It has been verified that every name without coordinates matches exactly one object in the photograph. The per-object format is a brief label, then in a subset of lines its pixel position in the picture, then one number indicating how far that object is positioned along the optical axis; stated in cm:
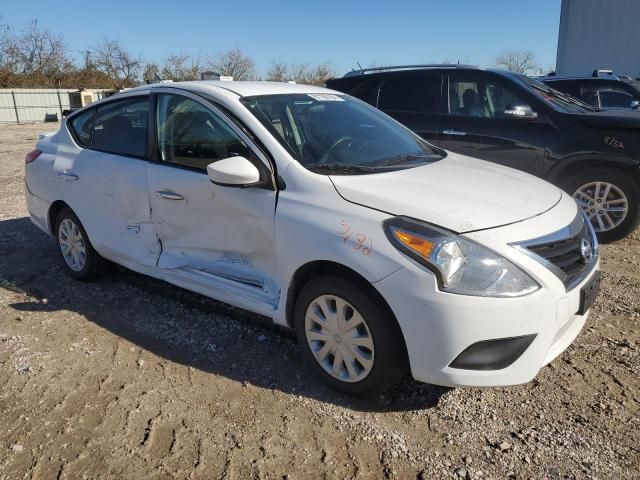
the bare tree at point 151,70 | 3731
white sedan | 246
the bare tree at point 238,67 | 3818
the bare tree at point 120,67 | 4203
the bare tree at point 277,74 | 4025
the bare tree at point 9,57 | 3844
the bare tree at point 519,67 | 4712
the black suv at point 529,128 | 527
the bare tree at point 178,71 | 3722
